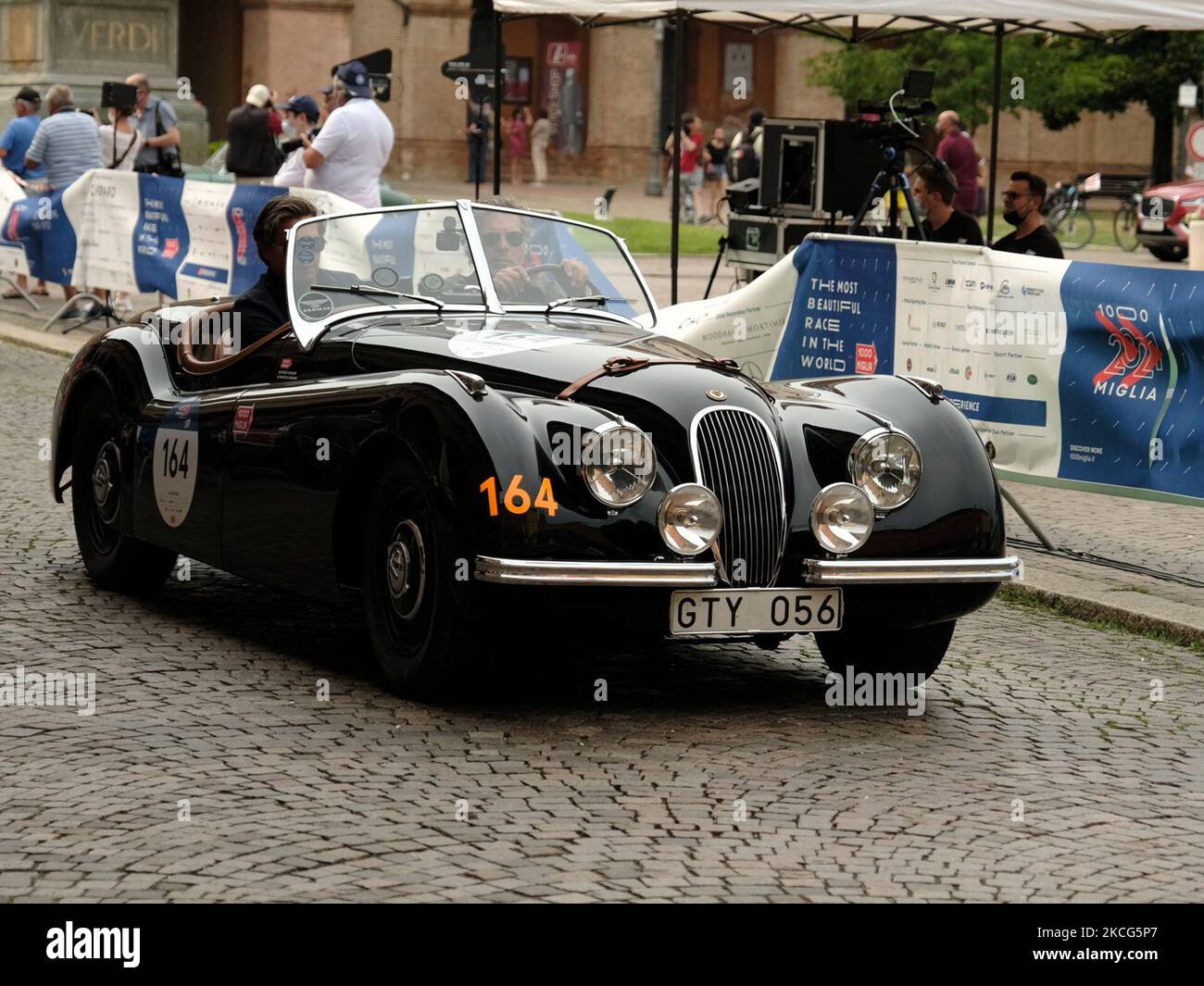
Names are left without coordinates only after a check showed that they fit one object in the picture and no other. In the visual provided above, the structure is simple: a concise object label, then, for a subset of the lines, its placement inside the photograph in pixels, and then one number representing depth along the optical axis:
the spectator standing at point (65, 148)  19.69
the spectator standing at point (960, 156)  21.95
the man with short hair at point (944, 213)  12.33
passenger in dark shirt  7.99
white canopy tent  14.23
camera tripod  14.23
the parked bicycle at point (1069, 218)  36.09
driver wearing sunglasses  7.85
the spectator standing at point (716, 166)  41.75
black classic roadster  6.29
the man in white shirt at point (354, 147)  15.84
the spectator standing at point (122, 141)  21.04
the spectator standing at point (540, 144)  52.19
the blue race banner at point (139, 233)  16.42
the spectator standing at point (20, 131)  20.62
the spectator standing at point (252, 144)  20.06
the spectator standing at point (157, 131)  21.55
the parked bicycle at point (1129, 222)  36.19
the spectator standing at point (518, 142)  53.22
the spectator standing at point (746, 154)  29.31
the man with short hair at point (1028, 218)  11.90
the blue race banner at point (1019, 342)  9.16
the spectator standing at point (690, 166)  39.09
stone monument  29.97
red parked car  30.82
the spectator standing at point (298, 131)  18.09
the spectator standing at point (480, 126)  42.44
